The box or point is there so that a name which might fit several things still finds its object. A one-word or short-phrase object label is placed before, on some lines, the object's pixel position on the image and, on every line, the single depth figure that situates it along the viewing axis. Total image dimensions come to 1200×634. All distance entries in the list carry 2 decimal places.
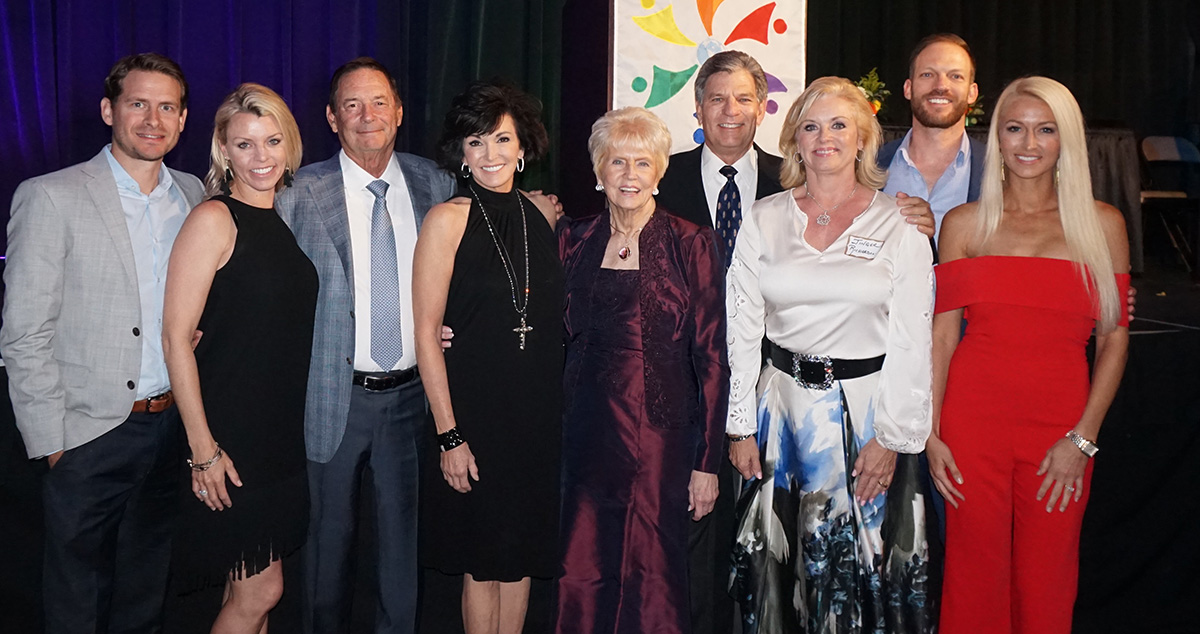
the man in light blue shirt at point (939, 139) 3.26
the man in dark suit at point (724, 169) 3.08
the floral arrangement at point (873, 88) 8.00
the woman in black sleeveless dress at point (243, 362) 2.28
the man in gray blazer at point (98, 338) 2.41
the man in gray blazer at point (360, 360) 2.61
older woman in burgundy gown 2.52
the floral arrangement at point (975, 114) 8.72
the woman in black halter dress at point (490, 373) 2.53
